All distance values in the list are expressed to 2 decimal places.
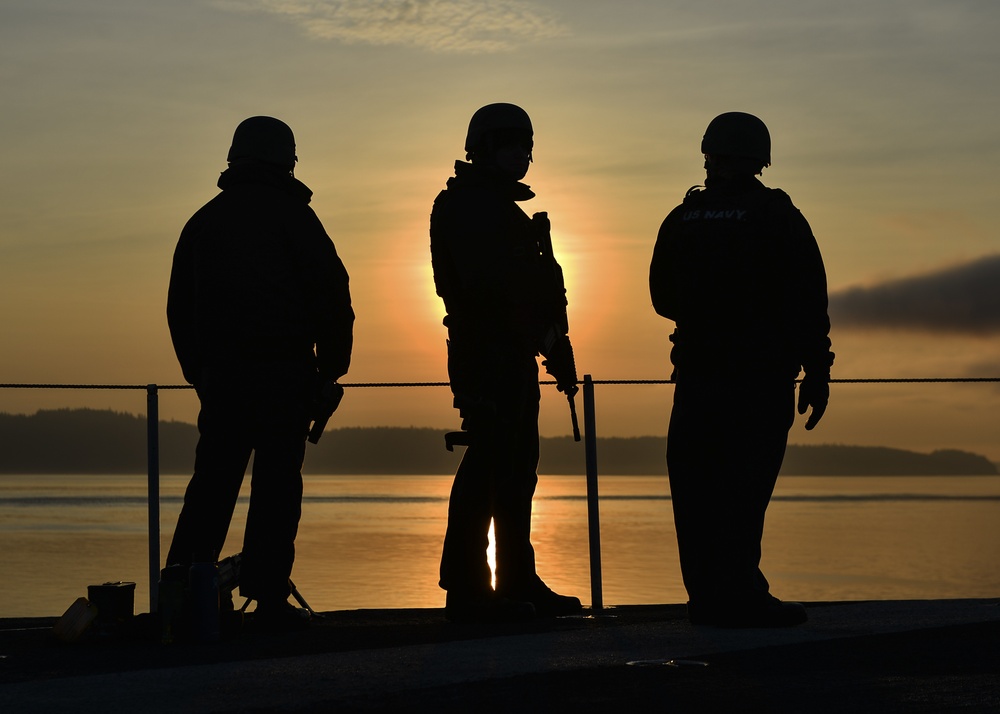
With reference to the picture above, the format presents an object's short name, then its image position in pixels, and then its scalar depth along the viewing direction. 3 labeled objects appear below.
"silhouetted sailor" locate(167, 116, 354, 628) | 8.59
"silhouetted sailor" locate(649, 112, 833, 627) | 8.27
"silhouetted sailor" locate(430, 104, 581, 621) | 8.84
